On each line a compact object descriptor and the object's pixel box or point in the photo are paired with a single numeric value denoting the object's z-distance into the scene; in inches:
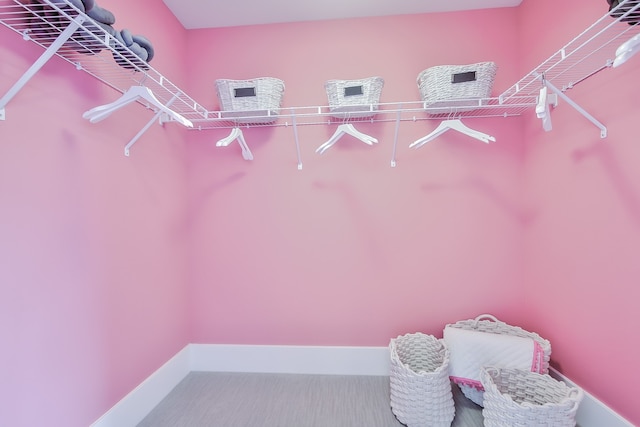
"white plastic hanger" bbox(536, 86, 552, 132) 49.0
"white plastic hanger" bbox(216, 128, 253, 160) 63.2
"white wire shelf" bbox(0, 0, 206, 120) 37.5
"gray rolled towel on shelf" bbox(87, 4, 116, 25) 40.4
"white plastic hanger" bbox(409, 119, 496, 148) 60.1
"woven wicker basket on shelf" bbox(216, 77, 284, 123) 68.0
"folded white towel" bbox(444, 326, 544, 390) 61.0
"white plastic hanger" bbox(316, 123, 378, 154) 63.6
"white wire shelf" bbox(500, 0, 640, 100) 42.4
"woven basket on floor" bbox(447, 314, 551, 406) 62.3
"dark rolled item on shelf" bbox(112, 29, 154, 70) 45.0
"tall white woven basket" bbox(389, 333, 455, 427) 58.6
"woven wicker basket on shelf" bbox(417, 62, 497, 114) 63.4
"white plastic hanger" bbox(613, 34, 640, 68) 35.6
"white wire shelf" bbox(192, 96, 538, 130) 67.1
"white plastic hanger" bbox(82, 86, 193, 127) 45.3
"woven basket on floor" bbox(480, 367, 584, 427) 49.6
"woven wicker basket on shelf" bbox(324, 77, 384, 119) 66.1
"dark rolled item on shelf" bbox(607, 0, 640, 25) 39.2
